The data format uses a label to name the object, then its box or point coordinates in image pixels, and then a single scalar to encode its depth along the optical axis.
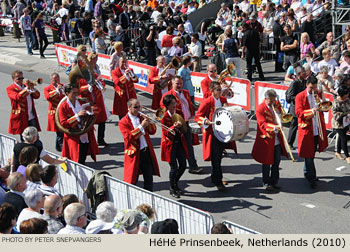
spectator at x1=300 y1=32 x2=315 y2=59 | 16.08
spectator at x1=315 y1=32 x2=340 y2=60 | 15.34
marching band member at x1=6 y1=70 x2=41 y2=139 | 11.74
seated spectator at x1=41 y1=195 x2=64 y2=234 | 6.71
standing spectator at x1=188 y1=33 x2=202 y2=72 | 16.75
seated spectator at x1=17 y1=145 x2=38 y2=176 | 8.49
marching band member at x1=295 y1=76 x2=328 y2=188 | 10.01
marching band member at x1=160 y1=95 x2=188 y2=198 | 9.77
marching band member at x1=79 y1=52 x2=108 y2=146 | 12.17
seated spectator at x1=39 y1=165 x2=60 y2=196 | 7.86
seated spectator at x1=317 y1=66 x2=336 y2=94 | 12.39
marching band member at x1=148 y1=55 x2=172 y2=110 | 12.81
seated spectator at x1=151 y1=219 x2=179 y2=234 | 6.01
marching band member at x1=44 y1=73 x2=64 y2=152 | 11.91
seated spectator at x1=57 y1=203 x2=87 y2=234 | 6.43
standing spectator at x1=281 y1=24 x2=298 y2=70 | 16.94
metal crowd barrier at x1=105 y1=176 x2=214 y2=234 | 7.27
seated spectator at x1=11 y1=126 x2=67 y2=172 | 9.05
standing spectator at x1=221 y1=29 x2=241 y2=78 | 16.47
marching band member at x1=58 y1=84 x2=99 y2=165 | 10.16
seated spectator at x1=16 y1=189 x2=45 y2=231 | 6.95
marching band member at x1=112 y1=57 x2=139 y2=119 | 12.72
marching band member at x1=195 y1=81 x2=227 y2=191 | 10.14
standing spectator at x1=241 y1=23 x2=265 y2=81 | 17.22
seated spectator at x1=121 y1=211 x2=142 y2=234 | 6.22
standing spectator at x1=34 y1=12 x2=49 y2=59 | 22.17
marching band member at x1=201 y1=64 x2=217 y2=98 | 11.70
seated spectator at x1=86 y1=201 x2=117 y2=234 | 6.48
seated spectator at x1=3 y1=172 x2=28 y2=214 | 7.41
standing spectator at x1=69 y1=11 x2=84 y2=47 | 22.25
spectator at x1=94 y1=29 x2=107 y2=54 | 17.75
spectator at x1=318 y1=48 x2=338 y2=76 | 13.80
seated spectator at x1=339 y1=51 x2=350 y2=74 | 13.20
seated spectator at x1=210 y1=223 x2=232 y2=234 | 5.86
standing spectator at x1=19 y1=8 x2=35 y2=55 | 22.70
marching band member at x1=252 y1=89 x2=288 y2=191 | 9.74
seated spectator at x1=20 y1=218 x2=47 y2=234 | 6.03
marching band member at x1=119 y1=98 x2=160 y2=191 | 9.36
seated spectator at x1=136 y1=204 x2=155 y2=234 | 6.40
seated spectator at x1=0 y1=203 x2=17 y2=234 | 6.22
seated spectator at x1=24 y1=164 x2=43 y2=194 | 7.98
